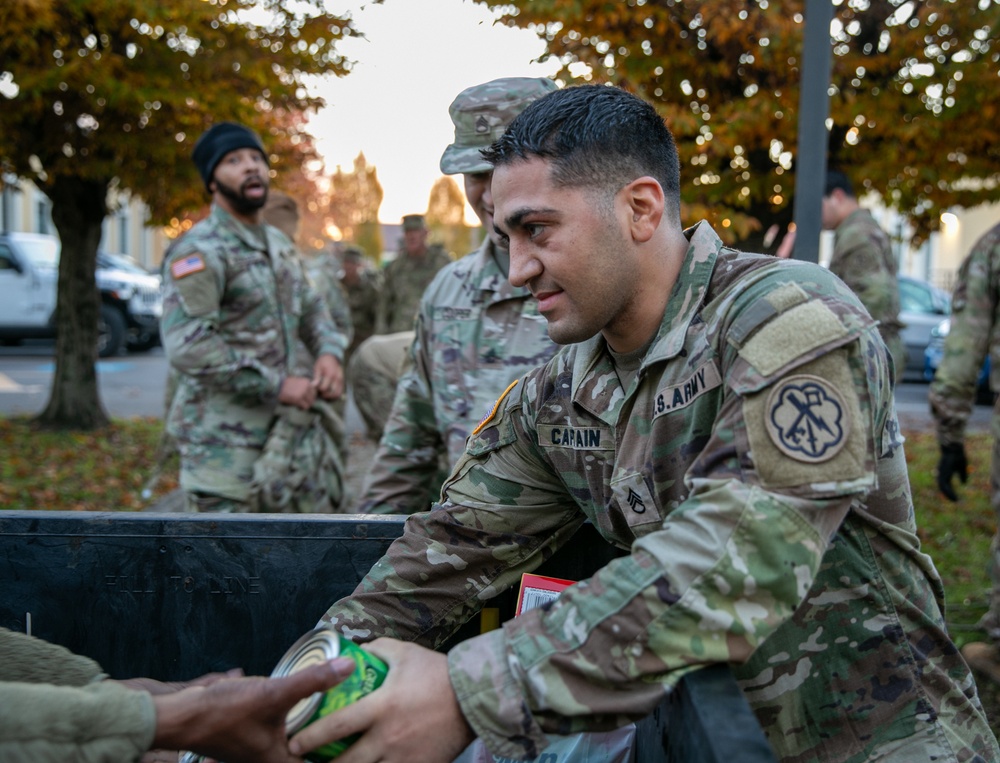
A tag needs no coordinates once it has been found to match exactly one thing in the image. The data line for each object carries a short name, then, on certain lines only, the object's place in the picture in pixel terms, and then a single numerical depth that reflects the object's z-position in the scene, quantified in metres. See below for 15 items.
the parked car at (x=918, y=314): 14.89
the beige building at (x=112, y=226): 25.42
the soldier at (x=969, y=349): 4.72
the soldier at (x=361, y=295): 10.98
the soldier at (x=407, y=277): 10.30
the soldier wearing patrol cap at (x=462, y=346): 3.09
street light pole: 3.41
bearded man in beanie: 4.39
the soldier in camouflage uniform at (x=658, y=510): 1.47
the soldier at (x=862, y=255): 6.00
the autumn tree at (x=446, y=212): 73.88
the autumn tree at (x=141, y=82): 7.62
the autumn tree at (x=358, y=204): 58.38
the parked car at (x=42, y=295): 17.83
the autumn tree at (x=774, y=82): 6.18
